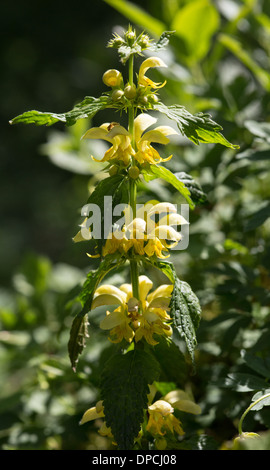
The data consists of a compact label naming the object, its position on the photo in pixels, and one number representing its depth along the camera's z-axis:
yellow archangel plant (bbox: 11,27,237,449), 0.78
